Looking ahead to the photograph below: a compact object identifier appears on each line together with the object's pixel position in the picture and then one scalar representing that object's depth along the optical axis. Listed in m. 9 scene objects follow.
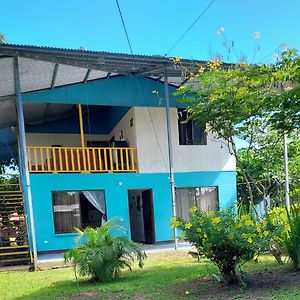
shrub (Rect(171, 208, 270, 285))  5.25
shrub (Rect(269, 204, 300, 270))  6.04
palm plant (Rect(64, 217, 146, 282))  6.62
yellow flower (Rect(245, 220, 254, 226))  5.31
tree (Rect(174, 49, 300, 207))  5.70
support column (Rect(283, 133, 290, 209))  11.92
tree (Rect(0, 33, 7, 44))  21.39
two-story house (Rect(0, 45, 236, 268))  11.59
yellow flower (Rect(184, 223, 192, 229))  5.55
